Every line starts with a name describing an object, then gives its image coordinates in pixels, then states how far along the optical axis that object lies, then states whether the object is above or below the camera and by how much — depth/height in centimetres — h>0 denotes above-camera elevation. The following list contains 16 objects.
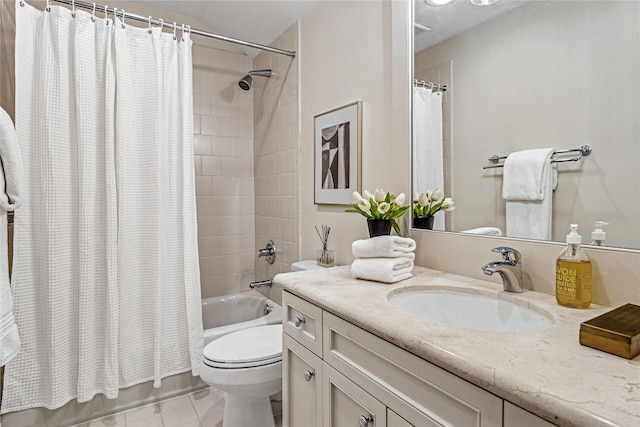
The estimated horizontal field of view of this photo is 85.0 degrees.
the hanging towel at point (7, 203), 134 +1
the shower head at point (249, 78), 255 +93
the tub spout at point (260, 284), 244 -57
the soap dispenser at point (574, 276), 88 -20
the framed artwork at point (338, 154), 178 +26
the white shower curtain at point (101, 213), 169 -4
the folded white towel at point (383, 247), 122 -17
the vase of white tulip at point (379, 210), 129 -4
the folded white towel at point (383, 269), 117 -24
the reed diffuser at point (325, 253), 193 -29
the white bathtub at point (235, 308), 257 -80
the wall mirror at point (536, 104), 89 +29
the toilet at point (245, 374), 154 -76
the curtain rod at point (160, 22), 179 +102
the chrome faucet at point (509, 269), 102 -21
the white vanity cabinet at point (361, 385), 66 -44
